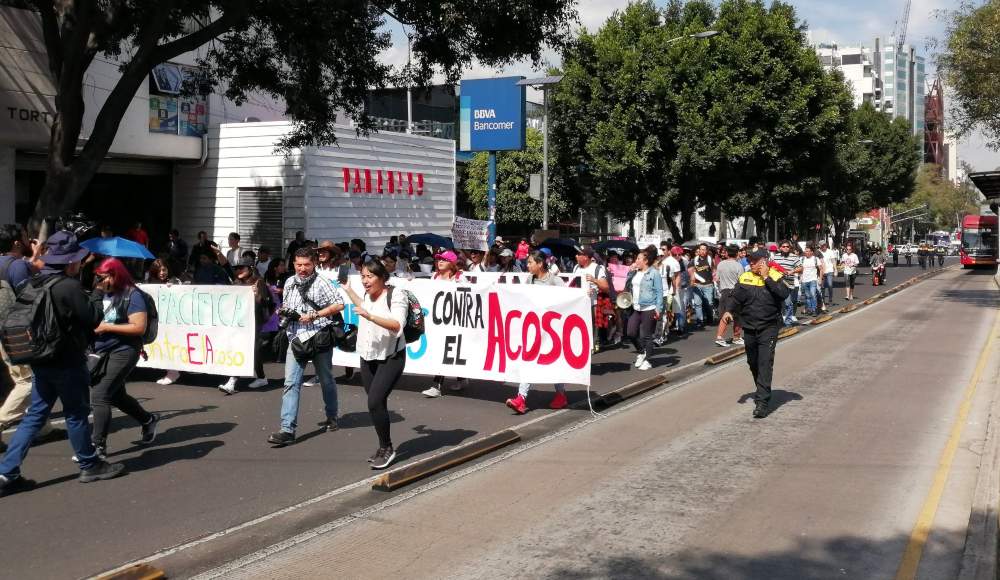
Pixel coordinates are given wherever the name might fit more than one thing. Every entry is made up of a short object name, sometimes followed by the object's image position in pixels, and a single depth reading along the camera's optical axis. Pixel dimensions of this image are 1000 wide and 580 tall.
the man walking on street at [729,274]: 18.47
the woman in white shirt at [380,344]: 8.01
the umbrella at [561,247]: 21.89
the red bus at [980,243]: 55.59
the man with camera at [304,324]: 8.91
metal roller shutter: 23.70
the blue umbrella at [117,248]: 11.81
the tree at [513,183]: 44.62
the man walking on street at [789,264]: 21.25
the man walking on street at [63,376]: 7.16
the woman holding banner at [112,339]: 8.04
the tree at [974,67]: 26.66
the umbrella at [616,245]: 23.04
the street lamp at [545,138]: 23.70
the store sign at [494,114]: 25.78
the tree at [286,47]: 14.20
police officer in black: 10.66
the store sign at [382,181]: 24.73
